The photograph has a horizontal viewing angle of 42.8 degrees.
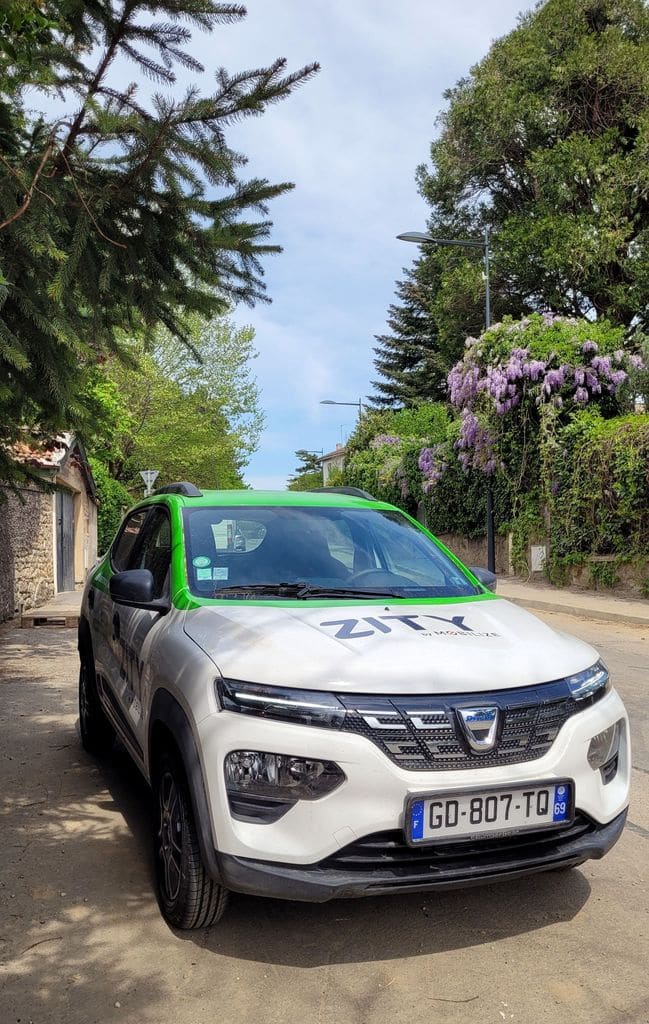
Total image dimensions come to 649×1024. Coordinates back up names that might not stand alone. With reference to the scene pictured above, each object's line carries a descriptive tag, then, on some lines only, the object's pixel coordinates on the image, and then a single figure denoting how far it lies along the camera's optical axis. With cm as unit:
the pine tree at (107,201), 468
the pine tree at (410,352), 4709
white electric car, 264
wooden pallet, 1335
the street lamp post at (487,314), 2147
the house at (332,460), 9336
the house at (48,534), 1354
